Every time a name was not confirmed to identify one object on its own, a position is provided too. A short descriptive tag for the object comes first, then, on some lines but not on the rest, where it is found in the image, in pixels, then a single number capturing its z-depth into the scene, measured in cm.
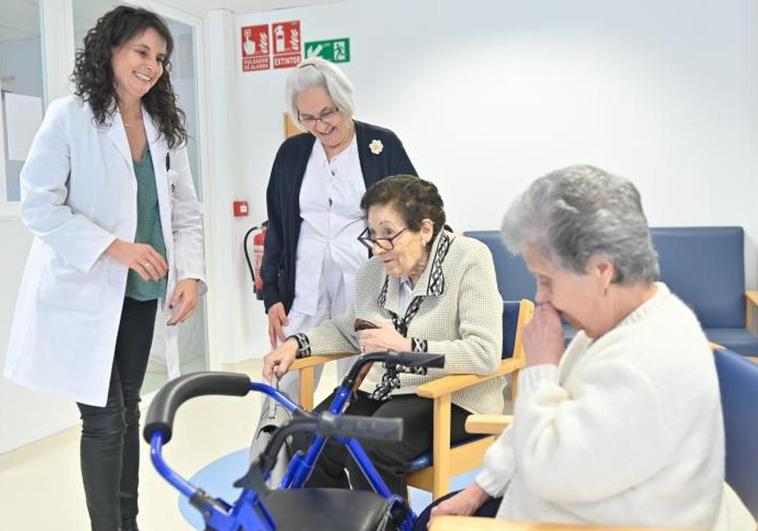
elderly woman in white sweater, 97
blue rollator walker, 99
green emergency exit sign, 468
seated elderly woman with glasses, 186
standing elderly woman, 233
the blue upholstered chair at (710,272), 384
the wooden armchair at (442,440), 179
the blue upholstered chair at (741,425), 112
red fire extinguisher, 470
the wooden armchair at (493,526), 99
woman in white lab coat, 182
